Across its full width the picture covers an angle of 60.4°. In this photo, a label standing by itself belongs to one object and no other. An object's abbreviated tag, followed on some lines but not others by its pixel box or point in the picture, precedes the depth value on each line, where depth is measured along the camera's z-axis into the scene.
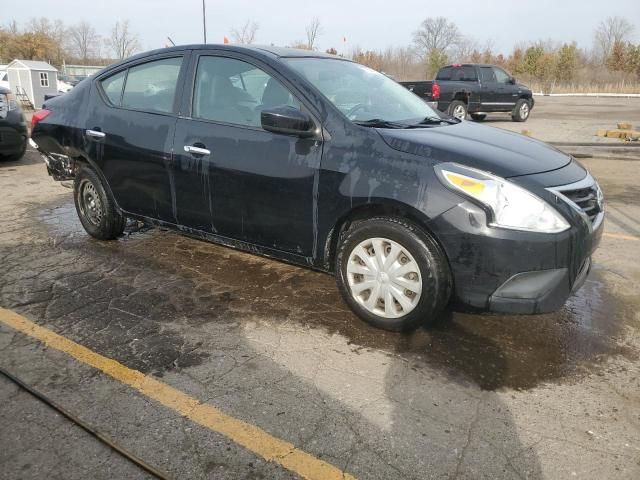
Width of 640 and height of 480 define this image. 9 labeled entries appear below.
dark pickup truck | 16.62
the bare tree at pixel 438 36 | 74.56
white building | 25.27
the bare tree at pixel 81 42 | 71.88
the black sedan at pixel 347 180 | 2.96
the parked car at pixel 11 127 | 8.90
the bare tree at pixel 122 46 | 61.84
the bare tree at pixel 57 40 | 52.91
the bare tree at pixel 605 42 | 69.14
